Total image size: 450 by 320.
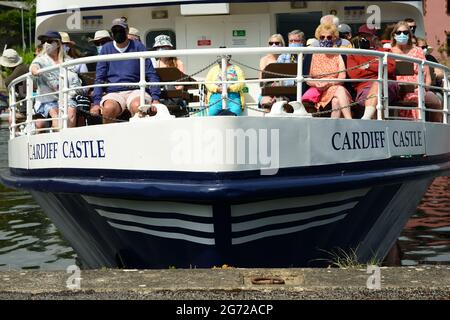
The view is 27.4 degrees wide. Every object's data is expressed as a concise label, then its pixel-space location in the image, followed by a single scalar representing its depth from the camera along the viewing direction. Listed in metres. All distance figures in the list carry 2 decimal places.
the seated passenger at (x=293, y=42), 8.77
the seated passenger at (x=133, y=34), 9.53
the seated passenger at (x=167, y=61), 8.52
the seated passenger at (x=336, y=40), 7.91
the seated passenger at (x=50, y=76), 8.18
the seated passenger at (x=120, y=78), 7.33
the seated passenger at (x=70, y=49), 9.74
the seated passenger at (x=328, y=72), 7.35
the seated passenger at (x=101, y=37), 9.38
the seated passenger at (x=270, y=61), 7.95
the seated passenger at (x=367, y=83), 7.30
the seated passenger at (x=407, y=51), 8.58
